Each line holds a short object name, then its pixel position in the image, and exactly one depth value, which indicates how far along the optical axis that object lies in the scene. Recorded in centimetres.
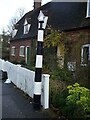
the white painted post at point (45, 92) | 363
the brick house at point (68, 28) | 526
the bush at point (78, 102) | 286
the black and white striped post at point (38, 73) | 373
